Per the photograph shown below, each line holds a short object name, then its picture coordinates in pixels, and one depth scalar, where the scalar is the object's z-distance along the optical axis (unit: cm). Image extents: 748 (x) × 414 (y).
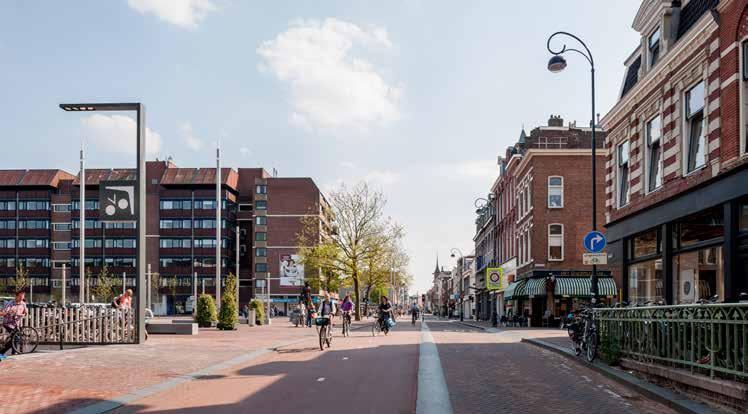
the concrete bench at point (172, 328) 2659
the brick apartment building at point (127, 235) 10131
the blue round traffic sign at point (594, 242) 1830
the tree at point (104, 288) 7764
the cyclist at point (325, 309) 2005
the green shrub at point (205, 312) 3403
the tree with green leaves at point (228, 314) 3177
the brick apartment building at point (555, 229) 4509
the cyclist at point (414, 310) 5025
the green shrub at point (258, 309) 4123
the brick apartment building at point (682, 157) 1570
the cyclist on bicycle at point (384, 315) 2895
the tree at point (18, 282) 8252
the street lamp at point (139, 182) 1911
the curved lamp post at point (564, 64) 1968
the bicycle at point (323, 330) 1969
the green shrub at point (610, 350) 1360
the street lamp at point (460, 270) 12409
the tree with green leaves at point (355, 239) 5531
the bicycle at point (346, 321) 2742
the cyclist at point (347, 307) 2714
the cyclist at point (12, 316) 1602
